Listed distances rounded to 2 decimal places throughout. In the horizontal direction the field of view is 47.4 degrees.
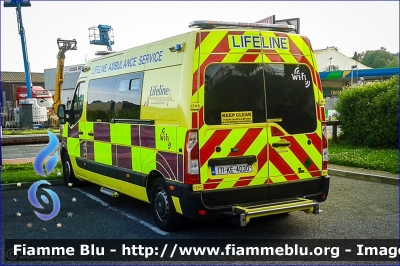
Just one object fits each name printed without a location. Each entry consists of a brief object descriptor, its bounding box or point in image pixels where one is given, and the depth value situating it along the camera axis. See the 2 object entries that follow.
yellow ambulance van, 5.61
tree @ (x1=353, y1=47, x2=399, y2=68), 77.84
